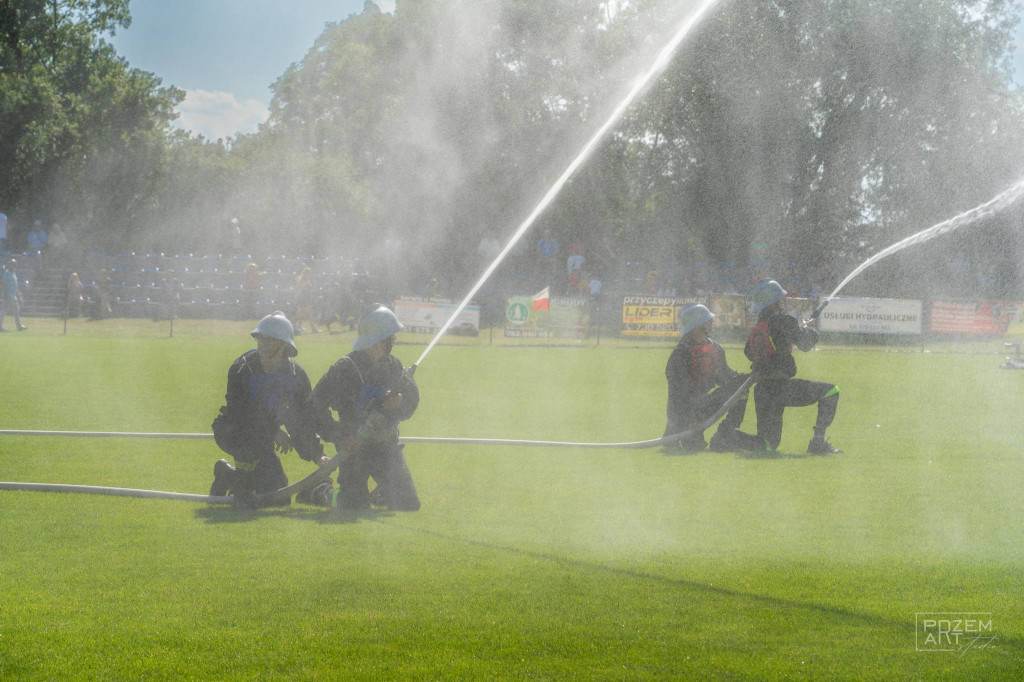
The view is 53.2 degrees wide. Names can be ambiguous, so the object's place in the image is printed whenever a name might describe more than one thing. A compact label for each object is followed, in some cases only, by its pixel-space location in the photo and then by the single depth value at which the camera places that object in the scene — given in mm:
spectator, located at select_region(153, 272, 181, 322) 35938
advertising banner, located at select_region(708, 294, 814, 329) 35031
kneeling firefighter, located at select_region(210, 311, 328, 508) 8477
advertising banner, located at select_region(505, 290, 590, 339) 33656
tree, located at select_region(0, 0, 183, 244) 28875
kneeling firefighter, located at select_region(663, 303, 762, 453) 11969
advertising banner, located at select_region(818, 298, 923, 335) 34312
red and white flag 33625
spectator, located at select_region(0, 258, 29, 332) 31500
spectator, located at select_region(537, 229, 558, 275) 41344
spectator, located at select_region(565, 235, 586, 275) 40181
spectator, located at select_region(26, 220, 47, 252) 36312
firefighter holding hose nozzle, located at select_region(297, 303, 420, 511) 8391
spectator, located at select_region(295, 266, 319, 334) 34031
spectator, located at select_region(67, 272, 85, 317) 34719
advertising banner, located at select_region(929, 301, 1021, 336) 34688
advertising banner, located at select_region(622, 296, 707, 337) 35188
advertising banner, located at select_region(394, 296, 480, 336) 33344
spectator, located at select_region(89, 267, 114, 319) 35344
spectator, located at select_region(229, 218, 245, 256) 40453
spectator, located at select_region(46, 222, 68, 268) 35844
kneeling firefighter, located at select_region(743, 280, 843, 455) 11711
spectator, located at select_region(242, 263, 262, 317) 36312
